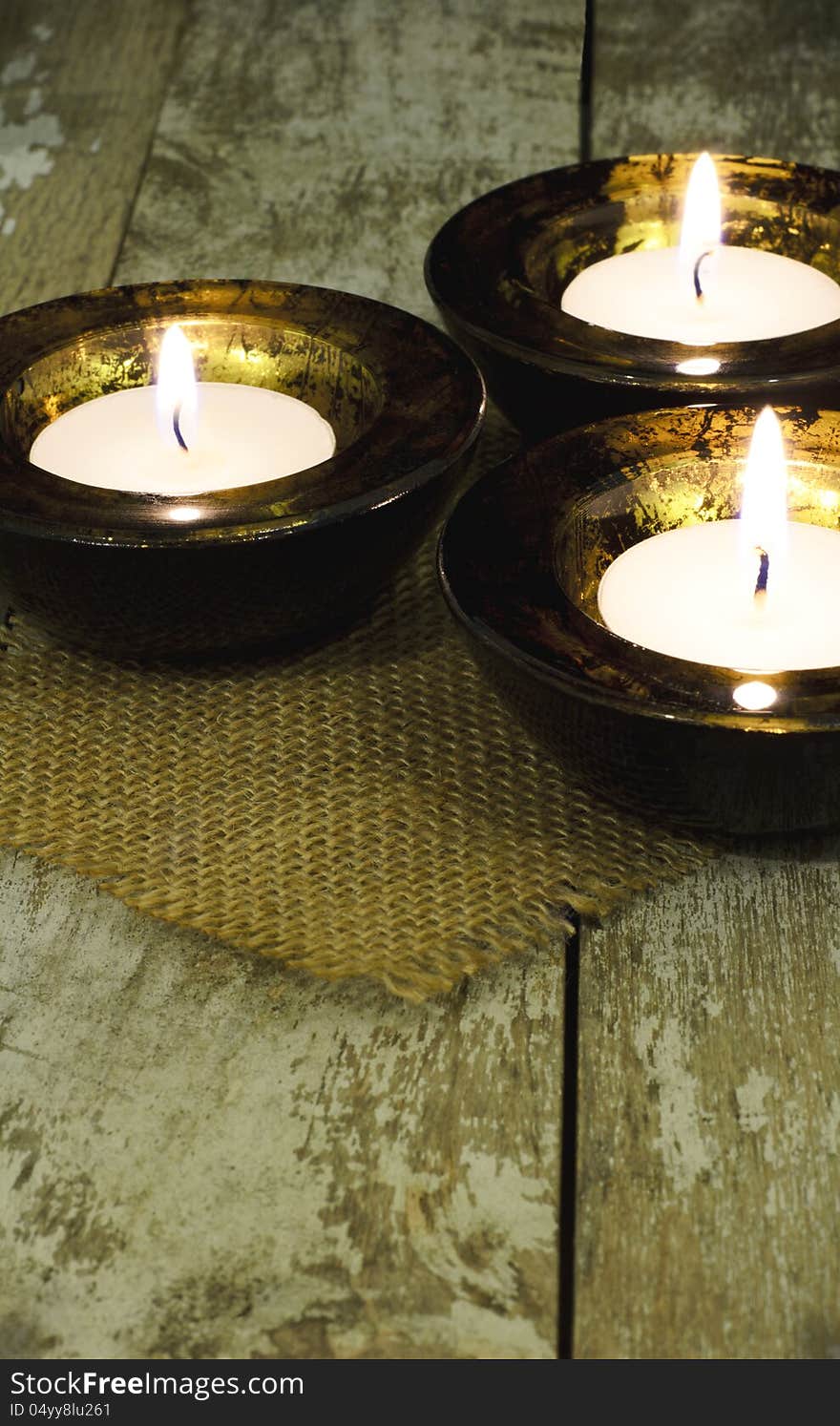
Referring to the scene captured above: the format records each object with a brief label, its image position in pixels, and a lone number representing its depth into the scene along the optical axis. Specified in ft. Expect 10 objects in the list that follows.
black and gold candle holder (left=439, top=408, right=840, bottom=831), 1.20
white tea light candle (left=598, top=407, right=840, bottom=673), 1.27
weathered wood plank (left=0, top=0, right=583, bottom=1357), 1.15
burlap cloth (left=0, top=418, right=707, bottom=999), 1.25
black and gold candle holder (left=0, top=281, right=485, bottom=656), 1.27
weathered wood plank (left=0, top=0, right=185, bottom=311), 1.65
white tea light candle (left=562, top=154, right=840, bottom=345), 1.44
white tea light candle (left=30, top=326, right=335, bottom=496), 1.37
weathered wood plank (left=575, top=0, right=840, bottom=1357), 1.15
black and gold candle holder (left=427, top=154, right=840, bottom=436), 1.35
